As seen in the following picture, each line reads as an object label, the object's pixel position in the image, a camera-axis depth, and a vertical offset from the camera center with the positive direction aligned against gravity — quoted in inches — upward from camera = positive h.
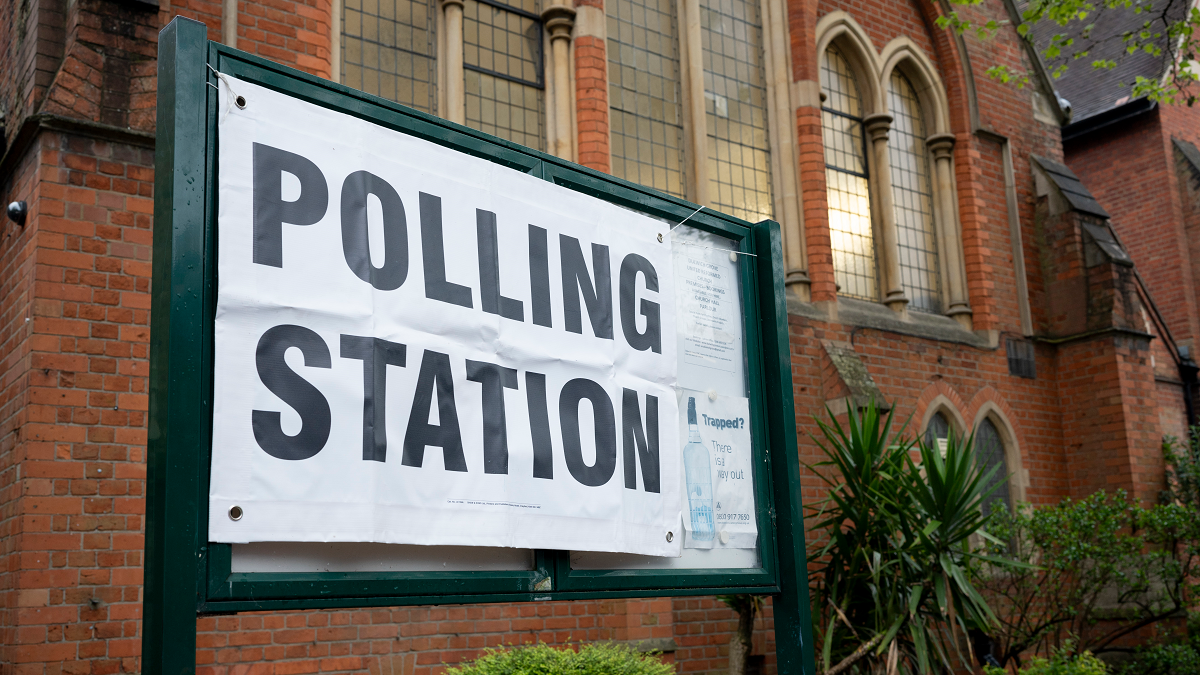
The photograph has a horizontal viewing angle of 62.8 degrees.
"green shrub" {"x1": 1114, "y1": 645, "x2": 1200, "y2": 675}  404.8 -61.4
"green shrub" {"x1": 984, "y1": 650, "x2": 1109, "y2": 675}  315.9 -48.1
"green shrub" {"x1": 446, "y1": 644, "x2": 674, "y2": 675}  186.5 -23.8
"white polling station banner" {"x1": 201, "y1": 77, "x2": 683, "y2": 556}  97.0 +21.3
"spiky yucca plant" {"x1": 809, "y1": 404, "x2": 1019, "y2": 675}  293.7 -11.4
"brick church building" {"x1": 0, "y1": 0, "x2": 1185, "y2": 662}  238.4 +114.6
